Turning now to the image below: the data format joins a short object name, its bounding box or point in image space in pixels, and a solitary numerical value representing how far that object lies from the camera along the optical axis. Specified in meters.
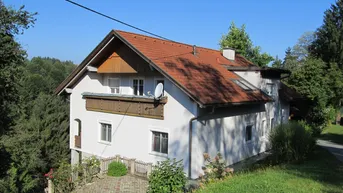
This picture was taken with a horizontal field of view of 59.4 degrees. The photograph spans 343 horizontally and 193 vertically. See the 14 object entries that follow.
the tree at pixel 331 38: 42.75
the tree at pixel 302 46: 61.31
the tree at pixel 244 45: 36.59
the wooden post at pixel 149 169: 13.84
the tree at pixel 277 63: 45.62
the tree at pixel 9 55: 9.00
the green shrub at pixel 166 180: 9.36
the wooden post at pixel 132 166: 14.66
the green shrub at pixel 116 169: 14.59
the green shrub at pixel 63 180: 12.66
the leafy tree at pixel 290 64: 36.31
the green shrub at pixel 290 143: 13.38
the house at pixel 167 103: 13.37
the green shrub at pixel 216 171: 9.81
